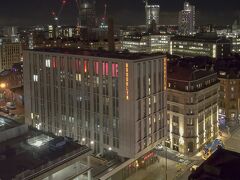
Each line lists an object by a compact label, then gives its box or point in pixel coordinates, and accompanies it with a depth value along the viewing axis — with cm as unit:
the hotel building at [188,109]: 8325
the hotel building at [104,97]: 7088
